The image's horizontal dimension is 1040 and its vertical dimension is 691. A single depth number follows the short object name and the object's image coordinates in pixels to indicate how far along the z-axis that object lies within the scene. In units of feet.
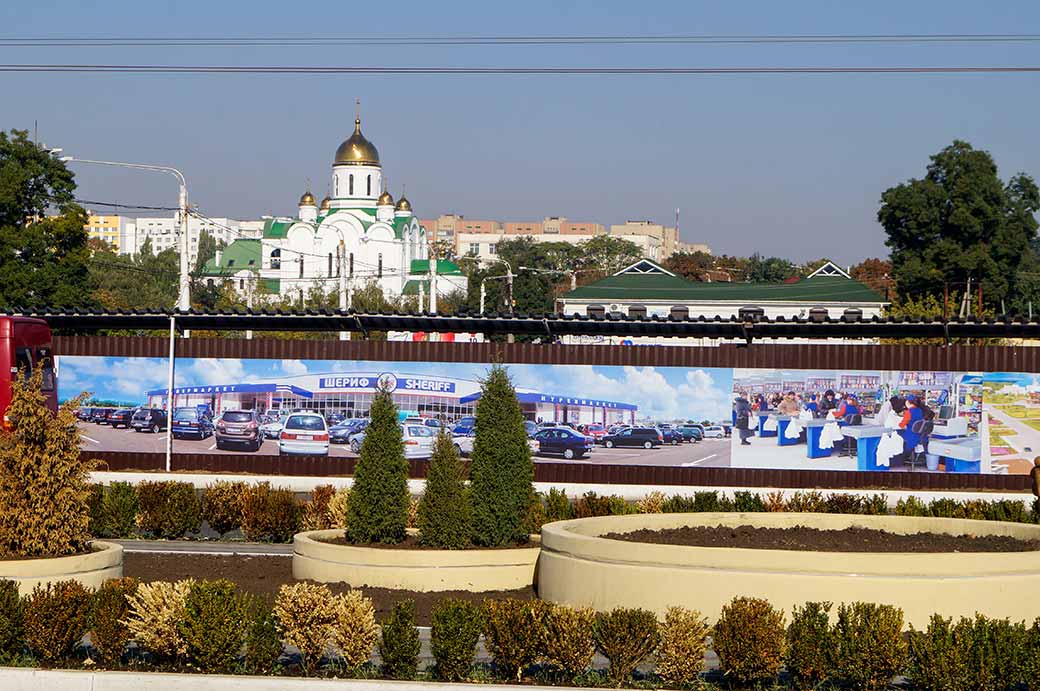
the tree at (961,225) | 287.28
